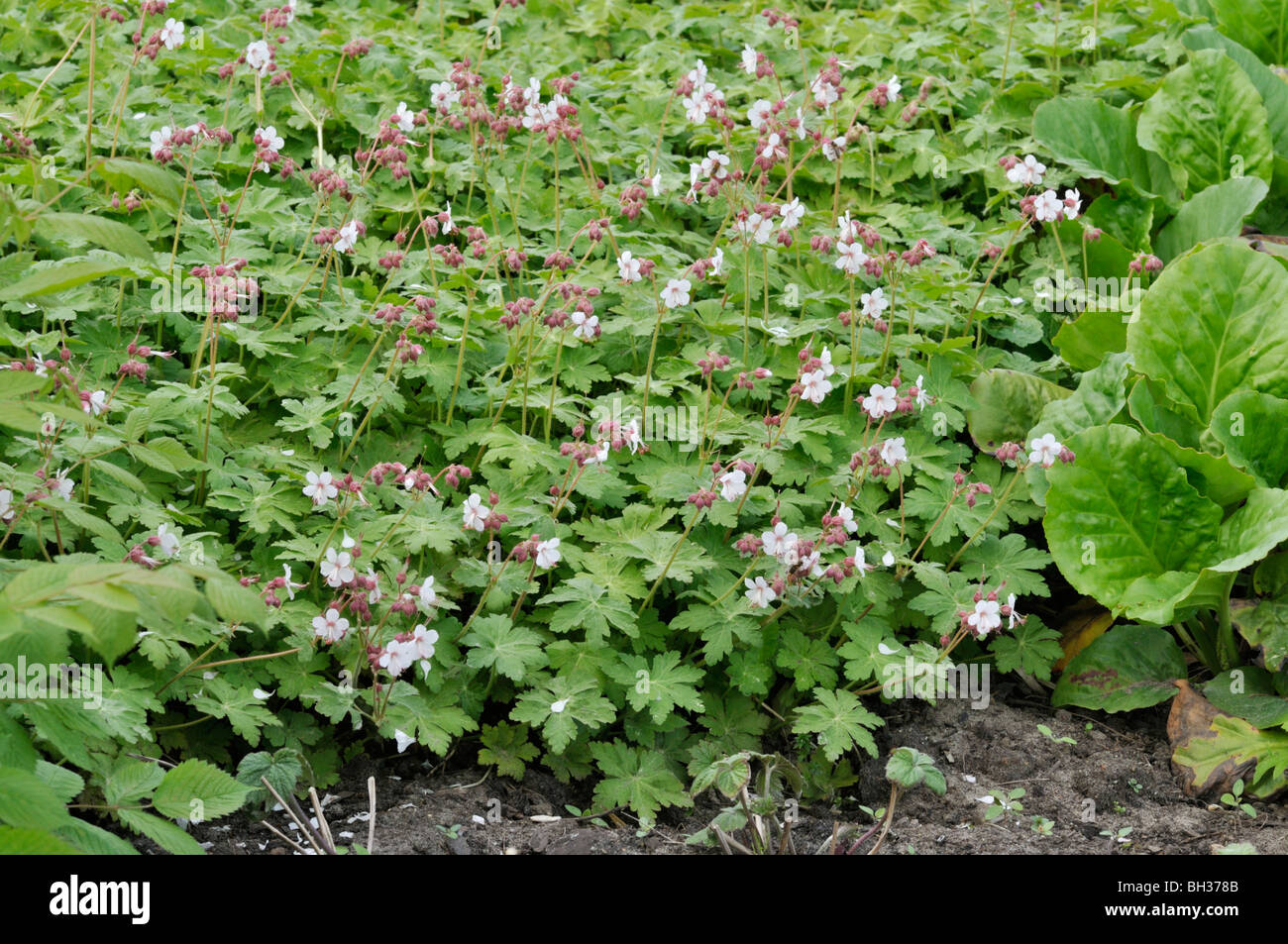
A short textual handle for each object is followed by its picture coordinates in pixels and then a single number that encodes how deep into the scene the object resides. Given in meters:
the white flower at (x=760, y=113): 4.02
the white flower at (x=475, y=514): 2.94
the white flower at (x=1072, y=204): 3.75
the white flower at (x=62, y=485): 2.74
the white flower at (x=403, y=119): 3.89
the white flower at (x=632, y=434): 3.18
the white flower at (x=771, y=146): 3.72
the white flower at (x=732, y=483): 3.11
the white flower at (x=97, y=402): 2.97
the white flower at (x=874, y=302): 3.78
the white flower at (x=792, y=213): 3.70
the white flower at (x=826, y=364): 3.29
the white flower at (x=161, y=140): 3.60
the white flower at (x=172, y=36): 3.97
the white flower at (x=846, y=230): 3.57
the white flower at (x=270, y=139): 3.70
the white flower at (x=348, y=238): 3.50
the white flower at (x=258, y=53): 3.93
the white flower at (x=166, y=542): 2.73
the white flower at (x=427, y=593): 2.75
